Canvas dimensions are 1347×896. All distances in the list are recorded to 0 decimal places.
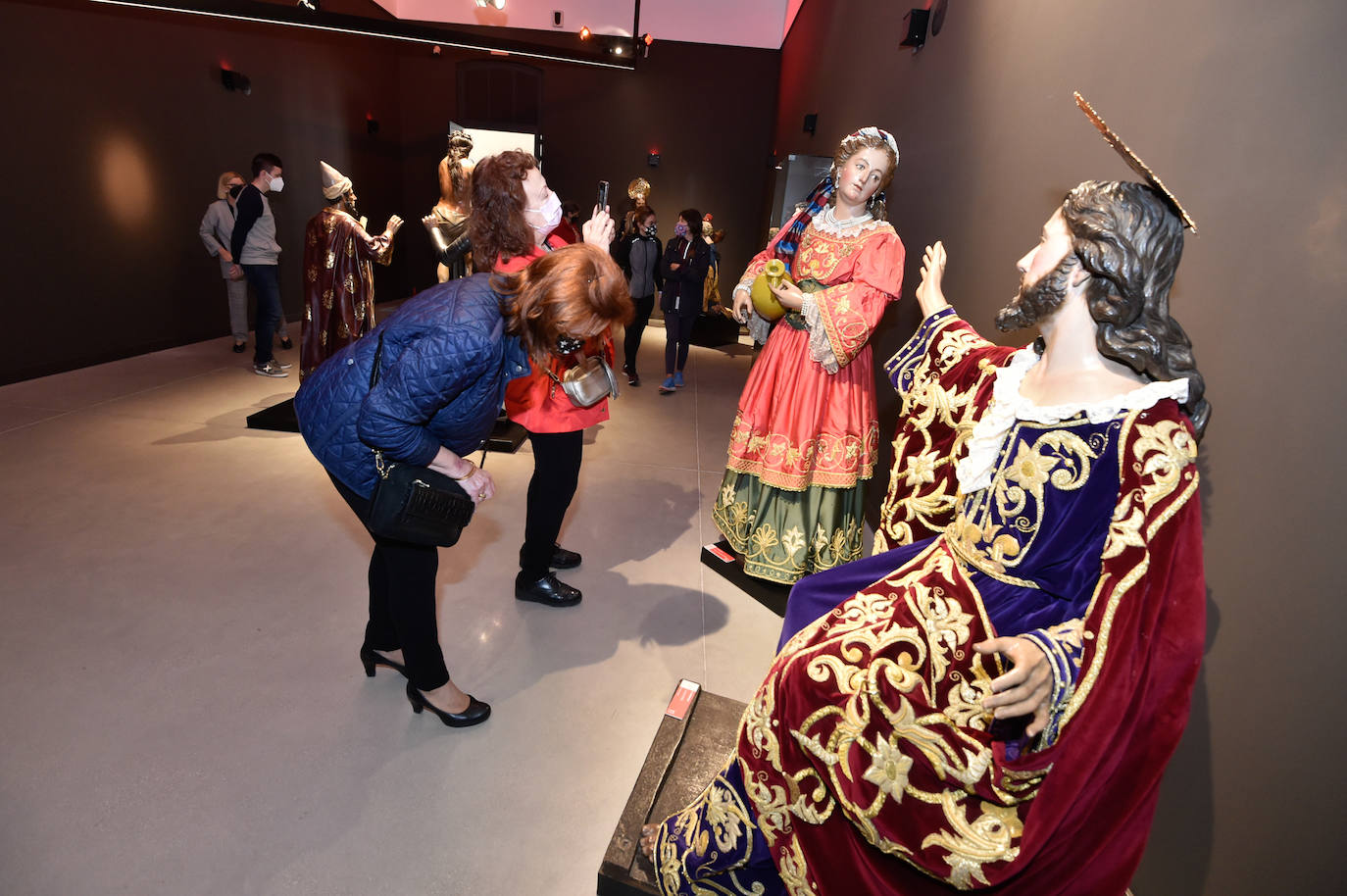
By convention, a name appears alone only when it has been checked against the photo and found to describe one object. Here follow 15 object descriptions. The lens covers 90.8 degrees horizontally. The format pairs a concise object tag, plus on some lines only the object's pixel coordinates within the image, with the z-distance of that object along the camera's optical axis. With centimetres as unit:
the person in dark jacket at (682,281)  600
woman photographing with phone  220
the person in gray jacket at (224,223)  567
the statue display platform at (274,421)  432
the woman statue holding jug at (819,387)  229
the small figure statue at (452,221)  361
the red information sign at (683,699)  207
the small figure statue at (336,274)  409
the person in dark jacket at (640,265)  604
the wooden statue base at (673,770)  159
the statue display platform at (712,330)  872
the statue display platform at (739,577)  281
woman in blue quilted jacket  153
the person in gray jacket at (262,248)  529
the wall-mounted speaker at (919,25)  329
